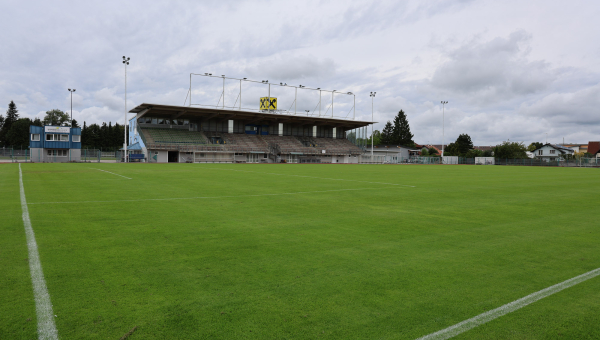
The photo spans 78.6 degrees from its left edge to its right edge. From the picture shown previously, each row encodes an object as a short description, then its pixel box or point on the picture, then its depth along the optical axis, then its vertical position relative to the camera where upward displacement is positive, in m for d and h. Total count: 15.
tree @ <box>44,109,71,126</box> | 113.88 +12.13
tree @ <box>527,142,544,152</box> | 133.02 +6.28
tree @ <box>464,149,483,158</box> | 104.38 +2.53
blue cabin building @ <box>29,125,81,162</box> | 50.81 +1.76
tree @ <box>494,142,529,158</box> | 90.19 +2.98
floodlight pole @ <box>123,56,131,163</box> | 53.36 +13.98
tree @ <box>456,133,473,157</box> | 116.53 +5.98
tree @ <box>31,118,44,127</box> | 111.76 +10.49
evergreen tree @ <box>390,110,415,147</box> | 127.25 +10.06
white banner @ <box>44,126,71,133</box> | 51.20 +3.82
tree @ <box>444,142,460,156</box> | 116.30 +3.73
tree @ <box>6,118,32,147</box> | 101.06 +6.01
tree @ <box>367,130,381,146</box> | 147.32 +9.74
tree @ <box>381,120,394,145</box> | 131.25 +10.05
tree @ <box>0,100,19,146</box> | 117.44 +12.76
